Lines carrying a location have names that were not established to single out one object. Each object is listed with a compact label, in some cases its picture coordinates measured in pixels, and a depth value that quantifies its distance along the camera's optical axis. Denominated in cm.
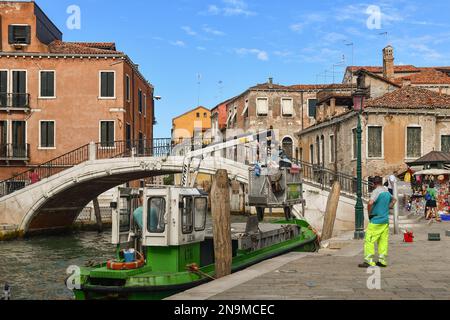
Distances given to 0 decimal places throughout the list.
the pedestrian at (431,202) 2180
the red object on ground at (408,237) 1490
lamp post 1602
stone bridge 2555
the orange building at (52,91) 3206
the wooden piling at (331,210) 1948
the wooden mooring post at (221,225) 1078
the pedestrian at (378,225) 997
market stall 2434
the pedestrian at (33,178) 2802
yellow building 7774
